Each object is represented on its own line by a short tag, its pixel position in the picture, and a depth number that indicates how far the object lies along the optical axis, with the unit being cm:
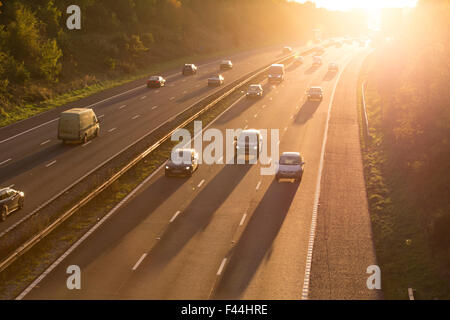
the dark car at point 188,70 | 9012
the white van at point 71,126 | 4522
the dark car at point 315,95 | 7062
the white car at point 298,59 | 11266
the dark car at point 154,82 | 7656
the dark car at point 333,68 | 10050
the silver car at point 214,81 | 7888
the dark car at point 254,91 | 7081
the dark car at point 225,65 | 9794
